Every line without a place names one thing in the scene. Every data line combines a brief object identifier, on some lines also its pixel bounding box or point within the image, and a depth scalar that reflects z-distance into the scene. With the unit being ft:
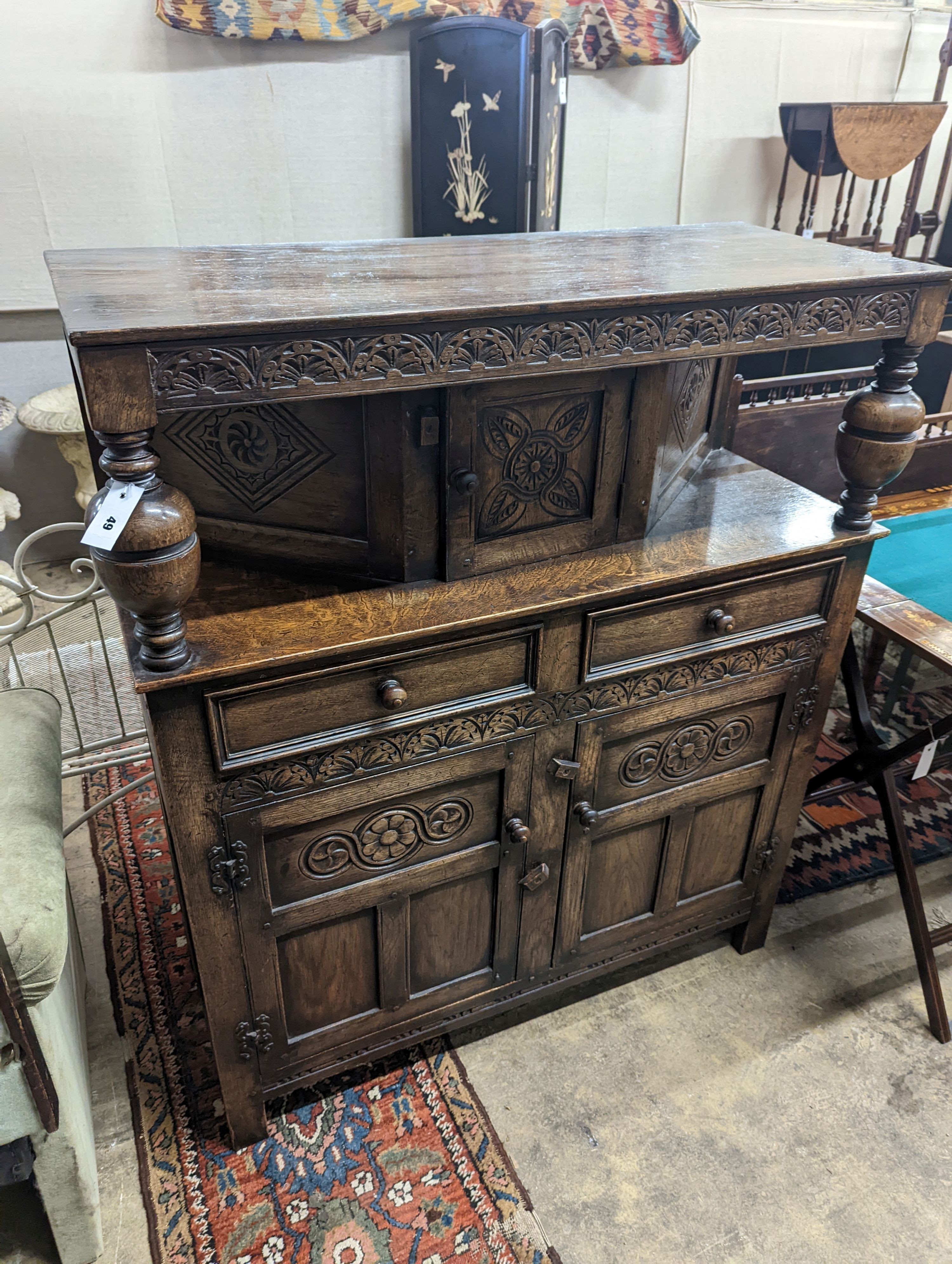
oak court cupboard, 4.30
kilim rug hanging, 12.84
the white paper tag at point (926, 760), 7.29
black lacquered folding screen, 13.20
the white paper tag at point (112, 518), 3.88
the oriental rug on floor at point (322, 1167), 5.84
